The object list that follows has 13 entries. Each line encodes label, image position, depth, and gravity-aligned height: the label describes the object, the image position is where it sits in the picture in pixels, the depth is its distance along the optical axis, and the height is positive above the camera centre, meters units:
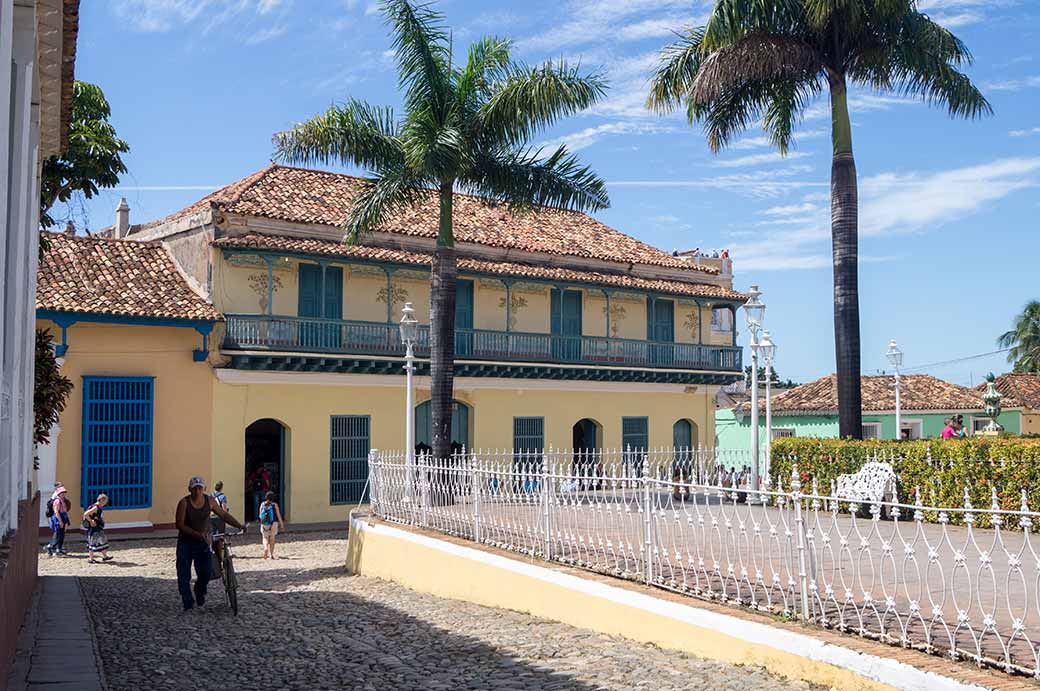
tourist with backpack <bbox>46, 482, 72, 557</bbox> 16.45 -1.66
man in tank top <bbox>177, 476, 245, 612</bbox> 10.59 -1.27
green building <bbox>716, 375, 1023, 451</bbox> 34.53 +0.14
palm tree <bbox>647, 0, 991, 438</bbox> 17.06 +6.11
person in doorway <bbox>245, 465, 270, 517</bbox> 21.98 -1.52
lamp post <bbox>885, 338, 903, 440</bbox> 24.30 +1.40
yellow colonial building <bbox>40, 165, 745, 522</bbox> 21.39 +1.88
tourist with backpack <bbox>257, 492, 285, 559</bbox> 16.58 -1.76
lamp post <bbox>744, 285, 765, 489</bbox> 16.89 +1.45
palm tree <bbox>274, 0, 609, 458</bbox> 16.14 +4.54
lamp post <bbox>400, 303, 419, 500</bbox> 15.49 +1.14
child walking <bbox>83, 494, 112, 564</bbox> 16.00 -1.75
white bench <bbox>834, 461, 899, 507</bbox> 15.00 -1.02
